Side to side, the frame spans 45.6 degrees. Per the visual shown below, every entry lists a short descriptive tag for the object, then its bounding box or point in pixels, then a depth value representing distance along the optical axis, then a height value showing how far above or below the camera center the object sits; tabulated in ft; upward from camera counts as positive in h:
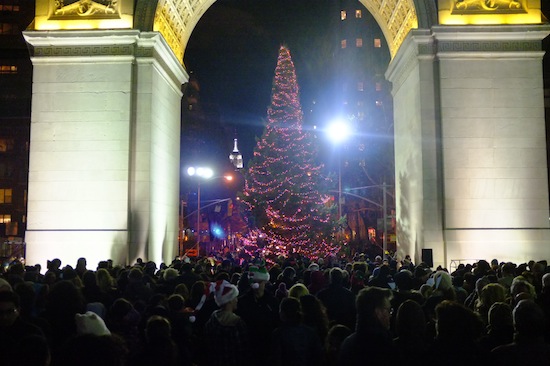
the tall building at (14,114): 215.92 +43.85
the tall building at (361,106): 186.70 +60.09
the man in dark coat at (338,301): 30.35 -2.63
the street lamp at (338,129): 100.40 +17.74
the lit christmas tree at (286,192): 109.19 +8.96
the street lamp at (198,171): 116.08 +13.38
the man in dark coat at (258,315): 25.07 -2.79
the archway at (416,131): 75.66 +13.40
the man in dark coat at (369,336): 16.88 -2.39
